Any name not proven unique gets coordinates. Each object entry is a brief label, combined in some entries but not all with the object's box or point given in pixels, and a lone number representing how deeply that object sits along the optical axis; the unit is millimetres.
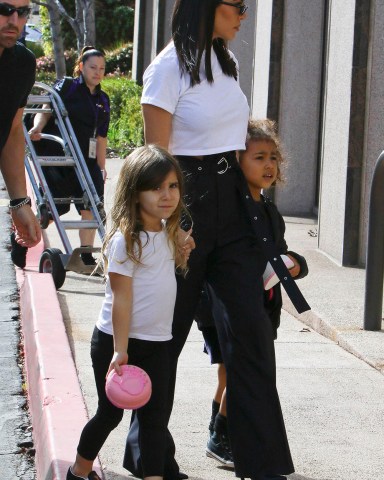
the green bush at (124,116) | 40750
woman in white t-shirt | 8664
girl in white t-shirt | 8086
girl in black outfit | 9109
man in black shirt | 8484
